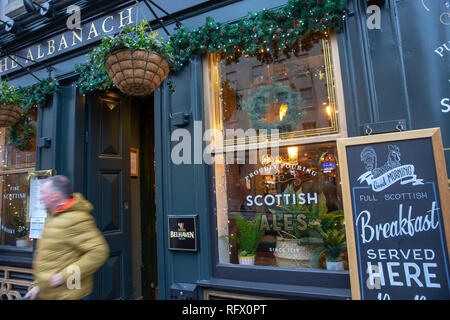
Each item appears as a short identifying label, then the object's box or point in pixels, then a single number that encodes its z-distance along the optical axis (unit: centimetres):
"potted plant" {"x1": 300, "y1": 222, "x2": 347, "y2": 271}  282
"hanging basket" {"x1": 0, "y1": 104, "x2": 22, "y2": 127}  435
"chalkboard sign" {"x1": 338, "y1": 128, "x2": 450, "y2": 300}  211
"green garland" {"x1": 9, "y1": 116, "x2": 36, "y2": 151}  486
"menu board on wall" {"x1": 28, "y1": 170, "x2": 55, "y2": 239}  423
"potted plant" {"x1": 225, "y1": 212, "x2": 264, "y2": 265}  322
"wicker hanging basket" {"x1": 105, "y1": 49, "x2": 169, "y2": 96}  271
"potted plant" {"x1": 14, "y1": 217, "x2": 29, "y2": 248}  461
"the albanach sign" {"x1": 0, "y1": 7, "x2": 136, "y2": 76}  407
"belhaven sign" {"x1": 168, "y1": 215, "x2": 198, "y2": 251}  328
